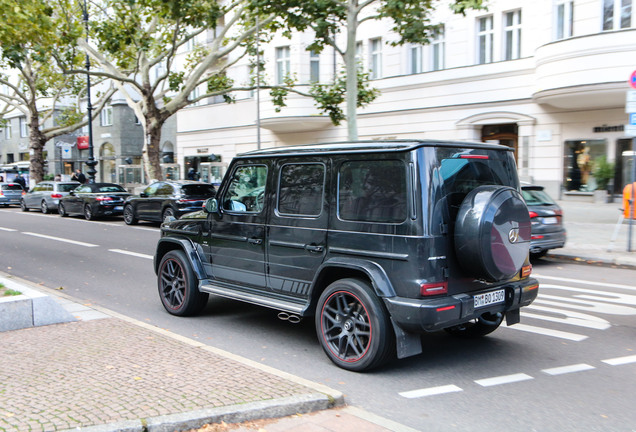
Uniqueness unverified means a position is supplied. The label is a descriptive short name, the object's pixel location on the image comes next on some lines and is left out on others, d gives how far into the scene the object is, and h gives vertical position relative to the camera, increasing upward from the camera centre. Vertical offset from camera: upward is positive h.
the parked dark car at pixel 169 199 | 17.80 -0.81
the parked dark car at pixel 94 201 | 21.72 -1.03
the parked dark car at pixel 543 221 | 10.74 -0.95
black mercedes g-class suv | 4.71 -0.61
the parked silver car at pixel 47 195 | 25.66 -0.92
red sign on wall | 49.38 +2.68
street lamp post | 29.16 +1.18
